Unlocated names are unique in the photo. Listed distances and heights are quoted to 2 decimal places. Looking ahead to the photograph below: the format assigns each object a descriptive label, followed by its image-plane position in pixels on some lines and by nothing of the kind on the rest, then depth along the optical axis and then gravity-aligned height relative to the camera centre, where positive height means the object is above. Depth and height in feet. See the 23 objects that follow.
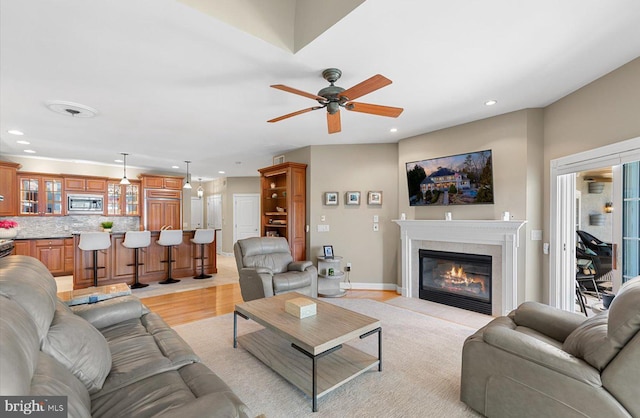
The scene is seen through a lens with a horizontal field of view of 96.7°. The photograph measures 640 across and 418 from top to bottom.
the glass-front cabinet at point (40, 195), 20.35 +0.96
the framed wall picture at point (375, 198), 16.71 +0.46
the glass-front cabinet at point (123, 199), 23.58 +0.73
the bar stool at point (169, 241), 18.75 -2.23
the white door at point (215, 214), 30.83 -0.79
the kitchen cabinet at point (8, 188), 19.04 +1.37
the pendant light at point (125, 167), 19.25 +3.45
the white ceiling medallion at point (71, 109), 10.54 +3.86
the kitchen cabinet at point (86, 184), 21.77 +1.84
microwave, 22.02 +0.30
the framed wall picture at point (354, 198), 16.98 +0.47
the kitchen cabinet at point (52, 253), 19.74 -3.19
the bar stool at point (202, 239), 19.83 -2.29
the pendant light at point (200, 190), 31.69 +1.95
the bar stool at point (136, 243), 17.31 -2.20
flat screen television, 12.56 +1.22
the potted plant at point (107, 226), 20.85 -1.36
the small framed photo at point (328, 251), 16.57 -2.62
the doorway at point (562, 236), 10.76 -1.20
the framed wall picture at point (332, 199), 17.21 +0.43
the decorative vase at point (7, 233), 16.03 -1.39
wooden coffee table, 6.63 -3.38
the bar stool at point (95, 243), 15.85 -1.99
